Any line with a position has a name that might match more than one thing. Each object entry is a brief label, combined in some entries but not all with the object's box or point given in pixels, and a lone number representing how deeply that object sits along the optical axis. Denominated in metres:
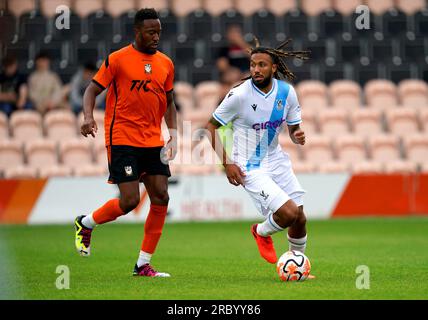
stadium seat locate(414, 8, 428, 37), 22.97
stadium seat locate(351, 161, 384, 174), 20.50
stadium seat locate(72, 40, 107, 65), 21.52
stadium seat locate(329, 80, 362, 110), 21.68
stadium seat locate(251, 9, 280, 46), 22.27
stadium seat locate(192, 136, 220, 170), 19.45
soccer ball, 9.98
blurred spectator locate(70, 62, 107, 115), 19.51
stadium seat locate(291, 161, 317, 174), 20.25
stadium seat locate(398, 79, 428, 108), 21.92
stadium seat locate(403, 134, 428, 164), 20.94
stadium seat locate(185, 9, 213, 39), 22.38
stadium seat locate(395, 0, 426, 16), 23.39
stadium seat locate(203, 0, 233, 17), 23.12
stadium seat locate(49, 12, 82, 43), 21.81
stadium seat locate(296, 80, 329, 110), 21.41
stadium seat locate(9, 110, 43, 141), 20.48
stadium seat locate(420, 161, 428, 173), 20.74
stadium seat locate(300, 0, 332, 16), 23.22
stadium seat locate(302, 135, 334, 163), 20.75
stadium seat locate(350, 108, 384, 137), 21.34
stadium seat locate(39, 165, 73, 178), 19.70
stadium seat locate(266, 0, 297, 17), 23.27
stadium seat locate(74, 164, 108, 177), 19.62
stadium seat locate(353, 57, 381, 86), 22.56
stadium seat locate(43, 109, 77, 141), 20.59
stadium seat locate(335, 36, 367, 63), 22.47
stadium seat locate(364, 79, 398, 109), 21.80
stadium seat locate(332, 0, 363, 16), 23.05
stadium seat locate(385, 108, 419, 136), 21.46
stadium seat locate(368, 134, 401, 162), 20.92
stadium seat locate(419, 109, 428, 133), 21.66
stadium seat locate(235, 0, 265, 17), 23.20
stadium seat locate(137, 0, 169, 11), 22.77
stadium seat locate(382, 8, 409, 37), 22.84
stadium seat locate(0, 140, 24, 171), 20.05
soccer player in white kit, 10.30
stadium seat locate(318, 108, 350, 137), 21.23
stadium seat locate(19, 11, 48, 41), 21.59
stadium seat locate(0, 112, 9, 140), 20.38
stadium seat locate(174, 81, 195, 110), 21.09
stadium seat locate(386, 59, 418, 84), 22.70
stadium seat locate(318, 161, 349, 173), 20.38
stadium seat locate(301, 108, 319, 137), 21.01
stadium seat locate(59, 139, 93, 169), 20.25
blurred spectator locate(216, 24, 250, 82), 20.69
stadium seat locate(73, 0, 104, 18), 22.56
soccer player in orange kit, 10.38
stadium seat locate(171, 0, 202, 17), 22.86
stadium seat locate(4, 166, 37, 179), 19.66
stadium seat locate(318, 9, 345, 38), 22.64
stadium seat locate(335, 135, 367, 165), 20.84
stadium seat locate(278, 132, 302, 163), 20.58
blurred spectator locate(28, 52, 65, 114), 20.31
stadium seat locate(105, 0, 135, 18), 22.77
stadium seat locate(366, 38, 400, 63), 22.58
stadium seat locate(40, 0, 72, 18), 22.41
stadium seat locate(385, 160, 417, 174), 20.66
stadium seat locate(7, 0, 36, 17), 22.02
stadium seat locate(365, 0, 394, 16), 23.00
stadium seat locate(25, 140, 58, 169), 20.14
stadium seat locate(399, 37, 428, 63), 22.72
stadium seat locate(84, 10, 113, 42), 21.91
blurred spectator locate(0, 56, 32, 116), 19.77
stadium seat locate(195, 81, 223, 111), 21.06
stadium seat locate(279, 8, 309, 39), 22.45
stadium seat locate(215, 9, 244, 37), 22.36
